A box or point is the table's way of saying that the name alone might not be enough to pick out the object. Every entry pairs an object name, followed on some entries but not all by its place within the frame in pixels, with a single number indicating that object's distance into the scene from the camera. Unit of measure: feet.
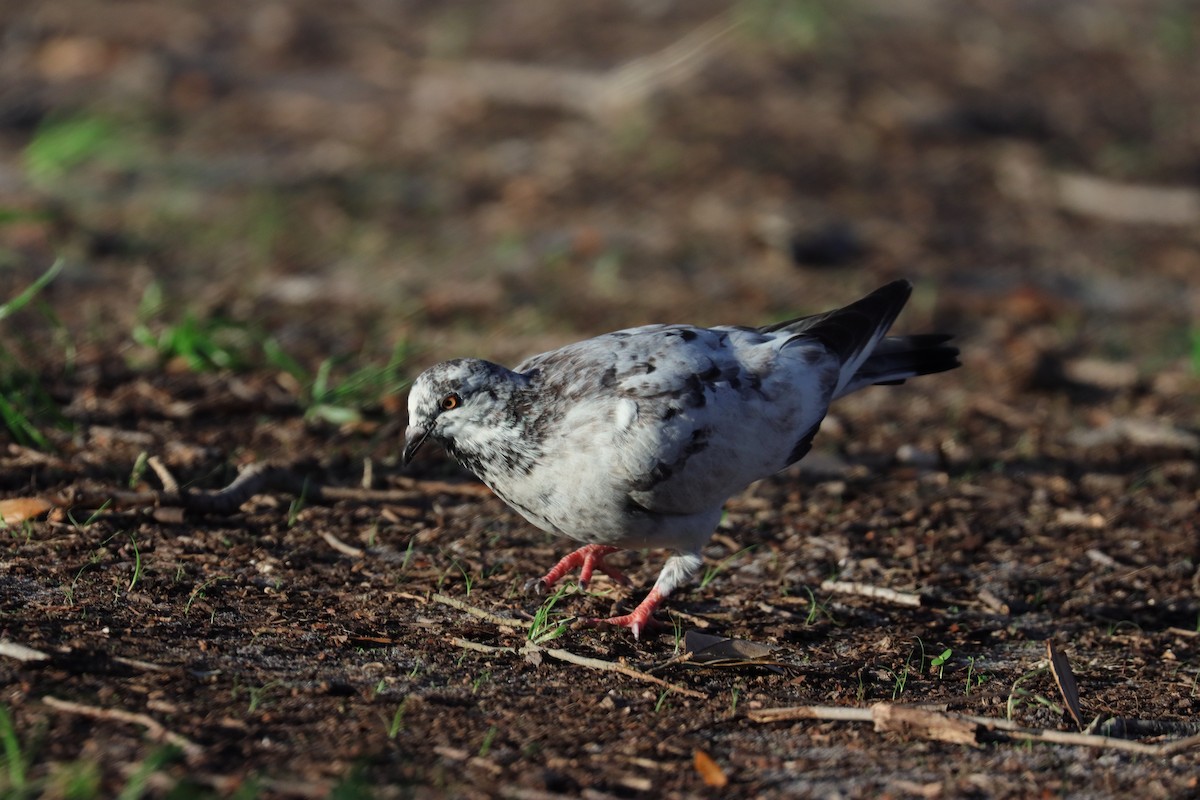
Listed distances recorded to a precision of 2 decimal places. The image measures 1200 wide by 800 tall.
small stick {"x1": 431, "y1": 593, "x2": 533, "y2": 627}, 27.27
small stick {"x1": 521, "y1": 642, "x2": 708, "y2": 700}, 25.18
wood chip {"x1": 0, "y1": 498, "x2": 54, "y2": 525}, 29.17
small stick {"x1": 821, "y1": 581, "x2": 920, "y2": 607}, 30.37
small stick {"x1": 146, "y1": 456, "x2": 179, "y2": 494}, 31.30
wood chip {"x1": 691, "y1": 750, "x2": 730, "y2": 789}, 21.38
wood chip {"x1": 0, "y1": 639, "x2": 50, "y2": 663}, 22.86
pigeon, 27.04
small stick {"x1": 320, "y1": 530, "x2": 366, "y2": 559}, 30.40
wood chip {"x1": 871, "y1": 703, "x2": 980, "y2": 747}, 23.41
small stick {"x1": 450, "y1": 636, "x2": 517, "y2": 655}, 25.95
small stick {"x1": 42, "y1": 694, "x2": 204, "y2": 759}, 20.71
